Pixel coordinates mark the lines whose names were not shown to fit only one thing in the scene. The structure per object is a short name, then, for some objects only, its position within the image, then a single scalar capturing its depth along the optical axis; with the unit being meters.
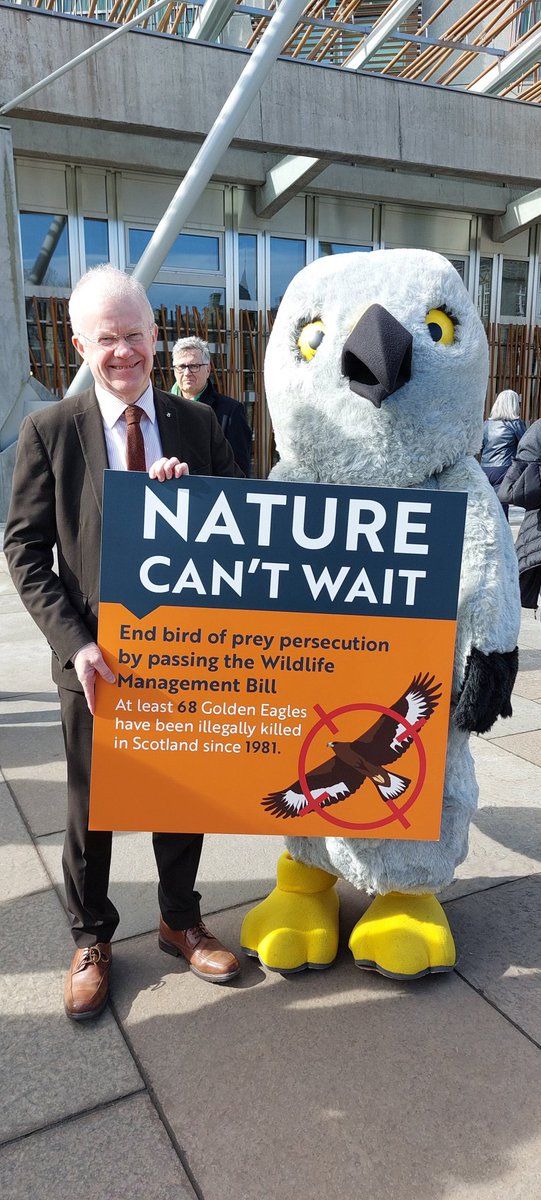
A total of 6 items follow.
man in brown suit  1.90
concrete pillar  10.03
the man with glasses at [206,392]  4.36
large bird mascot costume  1.99
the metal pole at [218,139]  7.18
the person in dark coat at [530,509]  4.01
